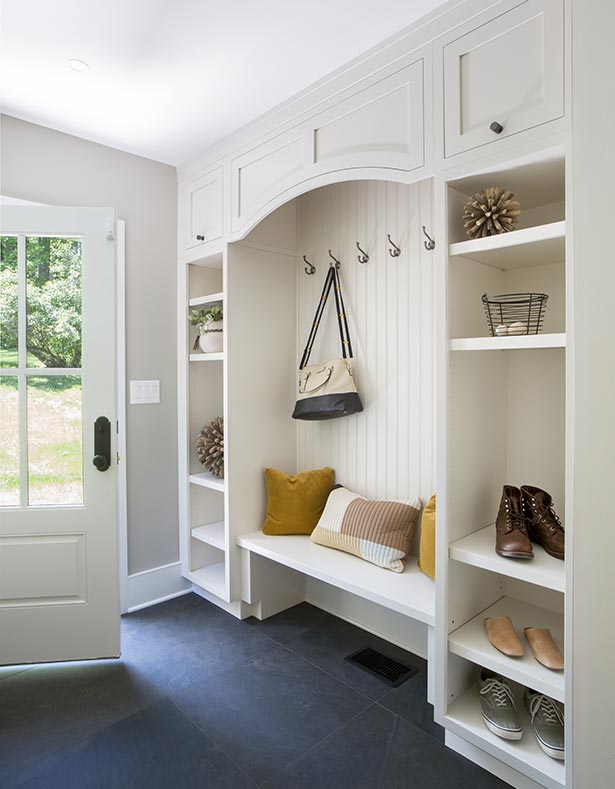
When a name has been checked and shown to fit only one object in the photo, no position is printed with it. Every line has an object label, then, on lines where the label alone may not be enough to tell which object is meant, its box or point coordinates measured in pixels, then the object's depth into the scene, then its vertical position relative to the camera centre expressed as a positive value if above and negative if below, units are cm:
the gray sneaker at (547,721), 149 -104
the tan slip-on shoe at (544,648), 151 -81
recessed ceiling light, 200 +129
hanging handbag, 240 +0
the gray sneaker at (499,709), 156 -104
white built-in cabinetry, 152 +33
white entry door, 223 -22
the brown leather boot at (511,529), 157 -46
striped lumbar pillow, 221 -65
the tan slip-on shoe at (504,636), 158 -81
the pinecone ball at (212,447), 275 -33
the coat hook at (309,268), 279 +66
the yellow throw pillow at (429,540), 202 -62
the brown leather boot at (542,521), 161 -44
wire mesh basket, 160 +24
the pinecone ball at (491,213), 158 +55
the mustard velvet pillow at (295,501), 262 -59
